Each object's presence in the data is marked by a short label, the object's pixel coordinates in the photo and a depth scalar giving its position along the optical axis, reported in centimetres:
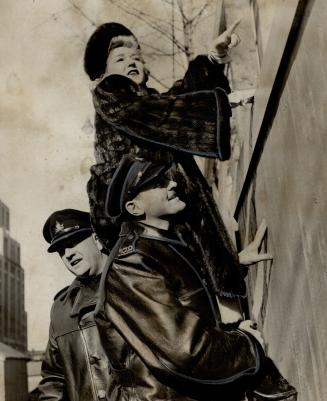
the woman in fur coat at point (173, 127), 233
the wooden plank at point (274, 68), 168
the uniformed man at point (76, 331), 260
